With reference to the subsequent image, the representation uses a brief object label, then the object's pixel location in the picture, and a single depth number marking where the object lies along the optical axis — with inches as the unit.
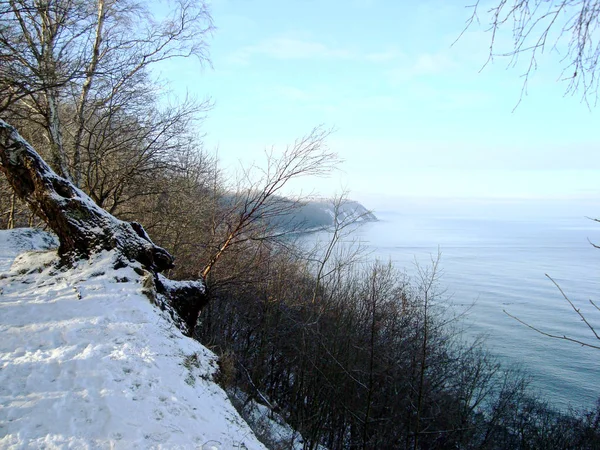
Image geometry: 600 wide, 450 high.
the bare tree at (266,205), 331.3
